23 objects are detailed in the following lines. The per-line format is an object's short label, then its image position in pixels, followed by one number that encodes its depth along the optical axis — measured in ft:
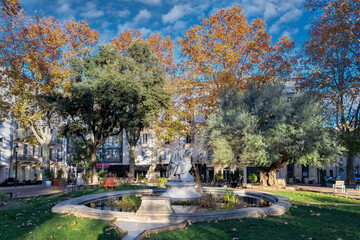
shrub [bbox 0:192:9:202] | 42.14
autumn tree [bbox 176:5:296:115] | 87.51
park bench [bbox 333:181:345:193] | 71.18
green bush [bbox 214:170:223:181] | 120.67
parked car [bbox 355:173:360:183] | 128.76
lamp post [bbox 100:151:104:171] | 165.56
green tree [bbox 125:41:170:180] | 76.74
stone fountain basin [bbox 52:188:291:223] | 26.21
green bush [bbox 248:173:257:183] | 89.43
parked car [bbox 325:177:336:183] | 125.38
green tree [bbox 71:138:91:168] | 139.03
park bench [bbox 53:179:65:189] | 77.05
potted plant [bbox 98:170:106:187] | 68.30
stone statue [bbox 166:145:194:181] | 43.86
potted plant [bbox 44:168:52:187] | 89.51
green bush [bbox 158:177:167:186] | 74.18
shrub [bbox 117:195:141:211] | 35.14
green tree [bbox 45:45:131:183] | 73.36
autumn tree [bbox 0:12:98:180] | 76.28
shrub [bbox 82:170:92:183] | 89.12
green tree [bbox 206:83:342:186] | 65.51
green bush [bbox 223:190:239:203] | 38.88
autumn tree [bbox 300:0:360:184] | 40.50
